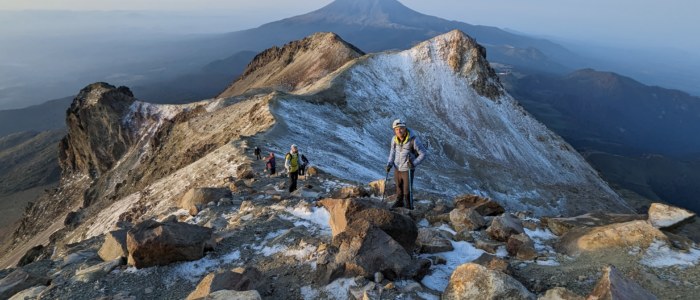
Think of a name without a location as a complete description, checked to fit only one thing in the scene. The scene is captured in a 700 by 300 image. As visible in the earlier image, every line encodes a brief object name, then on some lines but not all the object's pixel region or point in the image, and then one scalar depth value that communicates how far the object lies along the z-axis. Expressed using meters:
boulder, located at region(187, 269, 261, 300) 7.41
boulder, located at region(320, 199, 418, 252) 8.88
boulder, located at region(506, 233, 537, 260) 8.91
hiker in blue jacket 12.25
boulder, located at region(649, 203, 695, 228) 9.91
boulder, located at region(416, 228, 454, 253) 9.16
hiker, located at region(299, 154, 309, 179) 19.11
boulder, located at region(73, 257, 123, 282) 9.20
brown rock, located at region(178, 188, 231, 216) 14.70
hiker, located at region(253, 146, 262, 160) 23.22
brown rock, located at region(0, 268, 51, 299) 8.86
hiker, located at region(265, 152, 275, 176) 19.65
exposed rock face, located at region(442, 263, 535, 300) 6.68
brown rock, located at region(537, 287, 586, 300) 6.48
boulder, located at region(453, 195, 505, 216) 12.73
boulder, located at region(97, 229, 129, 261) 9.93
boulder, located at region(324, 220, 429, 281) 7.82
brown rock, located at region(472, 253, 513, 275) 7.70
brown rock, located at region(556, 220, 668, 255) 8.84
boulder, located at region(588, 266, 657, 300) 6.08
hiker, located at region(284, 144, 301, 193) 17.12
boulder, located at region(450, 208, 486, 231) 10.94
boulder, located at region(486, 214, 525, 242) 10.10
